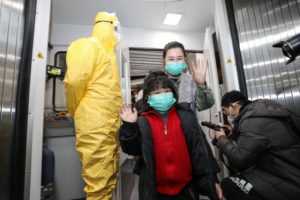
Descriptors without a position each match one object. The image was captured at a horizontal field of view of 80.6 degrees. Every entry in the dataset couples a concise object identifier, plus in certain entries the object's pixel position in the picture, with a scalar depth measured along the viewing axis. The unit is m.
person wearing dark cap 1.05
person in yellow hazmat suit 1.20
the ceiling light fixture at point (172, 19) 2.79
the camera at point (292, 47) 0.81
